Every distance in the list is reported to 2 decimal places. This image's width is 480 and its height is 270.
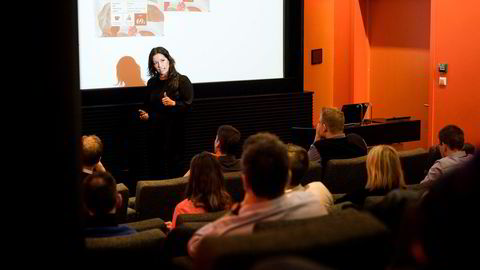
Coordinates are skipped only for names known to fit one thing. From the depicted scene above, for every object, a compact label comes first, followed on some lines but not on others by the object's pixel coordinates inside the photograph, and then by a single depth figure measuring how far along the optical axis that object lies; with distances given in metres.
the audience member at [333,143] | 5.84
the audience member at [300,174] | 4.09
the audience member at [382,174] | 4.32
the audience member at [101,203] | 3.52
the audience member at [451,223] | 1.78
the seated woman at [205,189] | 4.19
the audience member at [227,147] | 5.34
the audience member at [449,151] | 5.36
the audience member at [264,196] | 3.02
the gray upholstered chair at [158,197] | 5.05
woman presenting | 7.38
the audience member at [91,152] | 4.90
